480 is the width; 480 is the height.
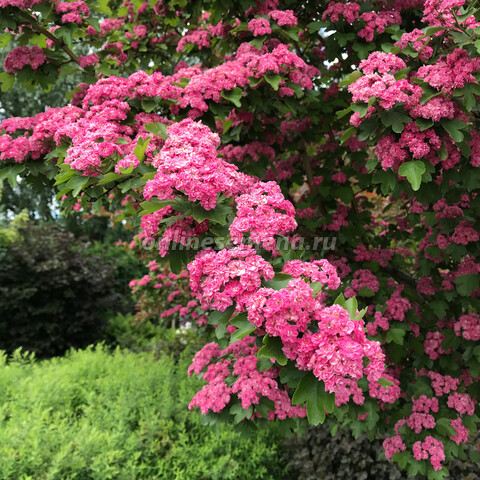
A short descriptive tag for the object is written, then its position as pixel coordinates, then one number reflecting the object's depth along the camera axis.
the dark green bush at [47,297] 7.26
